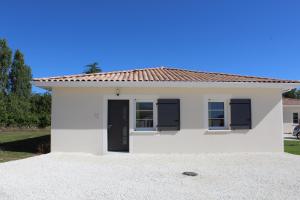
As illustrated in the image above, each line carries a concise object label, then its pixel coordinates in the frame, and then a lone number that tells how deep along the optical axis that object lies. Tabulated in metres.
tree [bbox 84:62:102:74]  34.30
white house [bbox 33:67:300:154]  8.33
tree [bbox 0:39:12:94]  30.35
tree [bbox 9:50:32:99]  30.98
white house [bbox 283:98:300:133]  20.99
